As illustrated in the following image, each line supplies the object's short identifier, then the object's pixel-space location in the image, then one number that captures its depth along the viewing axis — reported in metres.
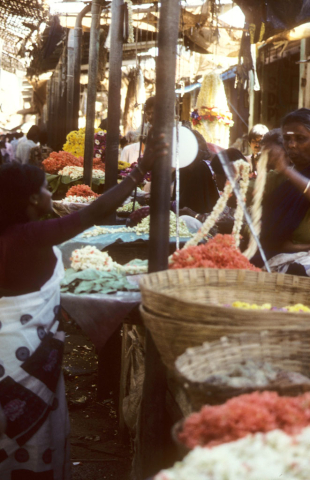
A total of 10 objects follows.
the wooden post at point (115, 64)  5.80
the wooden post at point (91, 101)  7.81
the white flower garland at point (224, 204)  2.87
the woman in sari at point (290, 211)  3.56
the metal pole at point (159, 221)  2.52
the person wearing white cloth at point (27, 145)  13.55
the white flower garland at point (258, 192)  2.91
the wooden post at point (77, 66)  9.65
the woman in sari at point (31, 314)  2.53
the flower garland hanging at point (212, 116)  9.45
